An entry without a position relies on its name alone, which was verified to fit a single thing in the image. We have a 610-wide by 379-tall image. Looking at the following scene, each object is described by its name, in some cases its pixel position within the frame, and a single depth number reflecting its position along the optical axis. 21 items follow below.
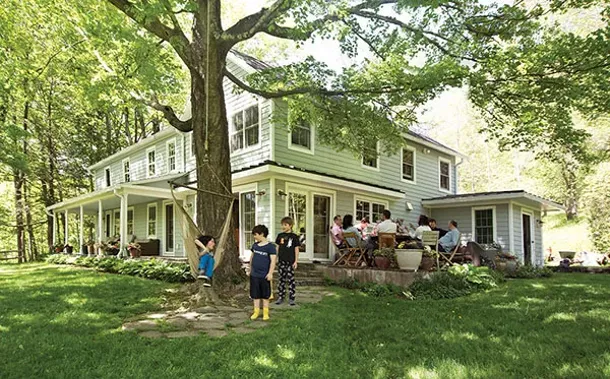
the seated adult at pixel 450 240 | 9.41
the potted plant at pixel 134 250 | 13.88
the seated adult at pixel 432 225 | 10.30
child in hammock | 6.18
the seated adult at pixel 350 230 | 9.79
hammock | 6.26
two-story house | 10.84
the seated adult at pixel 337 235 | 10.16
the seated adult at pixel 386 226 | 9.48
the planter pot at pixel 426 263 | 8.62
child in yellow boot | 5.45
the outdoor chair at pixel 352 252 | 9.59
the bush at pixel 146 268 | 9.35
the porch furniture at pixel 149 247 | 15.21
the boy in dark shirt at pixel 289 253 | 6.43
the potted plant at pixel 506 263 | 11.22
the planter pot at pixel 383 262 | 8.91
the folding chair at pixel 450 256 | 8.97
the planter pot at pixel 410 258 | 8.26
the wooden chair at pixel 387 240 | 9.33
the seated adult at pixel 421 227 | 10.23
